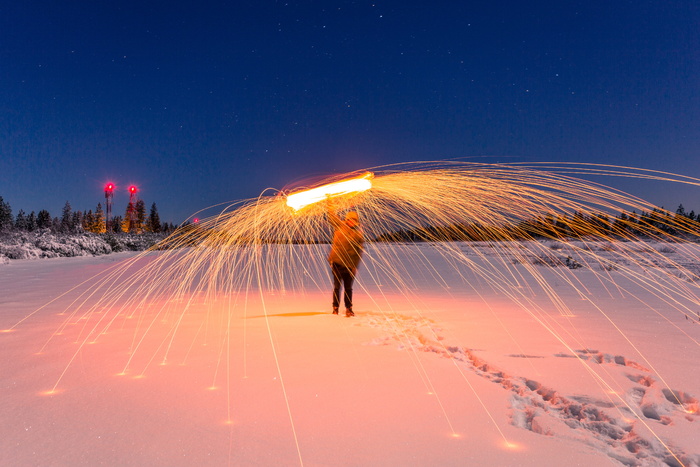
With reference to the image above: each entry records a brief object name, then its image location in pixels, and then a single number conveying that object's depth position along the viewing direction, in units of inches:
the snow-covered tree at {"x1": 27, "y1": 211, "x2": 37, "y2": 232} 3571.4
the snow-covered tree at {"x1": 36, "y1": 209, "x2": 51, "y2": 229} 3887.3
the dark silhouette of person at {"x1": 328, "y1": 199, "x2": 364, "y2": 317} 205.3
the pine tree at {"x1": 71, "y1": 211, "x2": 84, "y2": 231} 4360.2
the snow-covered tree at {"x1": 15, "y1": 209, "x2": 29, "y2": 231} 3335.9
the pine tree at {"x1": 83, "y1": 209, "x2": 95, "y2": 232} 4215.1
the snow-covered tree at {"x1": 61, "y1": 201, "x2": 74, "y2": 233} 4212.6
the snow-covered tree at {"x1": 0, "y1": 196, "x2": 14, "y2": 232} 2549.2
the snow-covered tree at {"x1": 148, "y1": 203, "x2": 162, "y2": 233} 4121.6
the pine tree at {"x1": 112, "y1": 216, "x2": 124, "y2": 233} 4099.4
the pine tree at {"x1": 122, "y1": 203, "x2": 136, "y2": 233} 4022.1
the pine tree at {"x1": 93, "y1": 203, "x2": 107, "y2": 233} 4050.2
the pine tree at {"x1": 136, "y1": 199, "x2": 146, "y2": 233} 4313.5
